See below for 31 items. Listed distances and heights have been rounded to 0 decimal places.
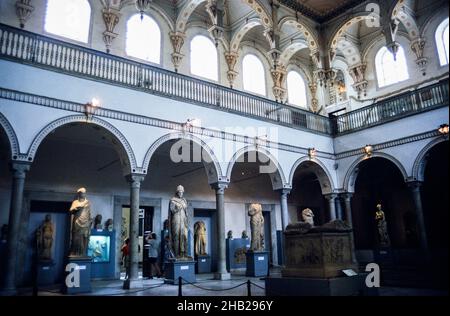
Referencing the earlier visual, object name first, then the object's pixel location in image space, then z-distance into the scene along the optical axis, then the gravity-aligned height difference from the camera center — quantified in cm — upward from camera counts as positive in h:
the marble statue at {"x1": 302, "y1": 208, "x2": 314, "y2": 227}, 939 +80
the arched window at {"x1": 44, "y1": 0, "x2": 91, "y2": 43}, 1267 +791
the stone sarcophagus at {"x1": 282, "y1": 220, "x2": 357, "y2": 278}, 661 -5
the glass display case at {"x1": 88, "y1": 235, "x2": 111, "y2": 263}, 1230 +22
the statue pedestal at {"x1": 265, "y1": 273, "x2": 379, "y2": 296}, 615 -64
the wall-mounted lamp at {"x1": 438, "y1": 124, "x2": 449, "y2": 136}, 1128 +345
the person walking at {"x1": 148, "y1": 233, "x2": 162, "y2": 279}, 1241 -13
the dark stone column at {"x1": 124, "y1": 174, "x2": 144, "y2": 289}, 948 +66
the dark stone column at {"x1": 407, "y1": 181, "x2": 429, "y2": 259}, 1198 +117
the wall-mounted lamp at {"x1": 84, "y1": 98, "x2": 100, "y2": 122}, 971 +368
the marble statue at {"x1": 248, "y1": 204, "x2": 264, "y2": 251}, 1313 +77
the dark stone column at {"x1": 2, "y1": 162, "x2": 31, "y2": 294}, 790 +78
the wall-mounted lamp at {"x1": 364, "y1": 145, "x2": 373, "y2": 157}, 1476 +363
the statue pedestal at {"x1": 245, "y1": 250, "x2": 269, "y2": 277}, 1264 -46
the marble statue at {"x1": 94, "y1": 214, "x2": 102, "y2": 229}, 1244 +108
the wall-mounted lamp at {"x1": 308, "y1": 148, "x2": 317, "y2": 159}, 1513 +370
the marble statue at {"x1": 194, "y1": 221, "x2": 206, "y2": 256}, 1479 +51
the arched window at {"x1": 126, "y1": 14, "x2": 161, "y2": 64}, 1434 +805
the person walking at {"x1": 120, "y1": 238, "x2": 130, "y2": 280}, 1219 +14
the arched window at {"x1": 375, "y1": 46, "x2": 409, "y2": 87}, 1684 +801
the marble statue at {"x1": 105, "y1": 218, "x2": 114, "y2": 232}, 1268 +96
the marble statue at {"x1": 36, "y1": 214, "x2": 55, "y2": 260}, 1126 +51
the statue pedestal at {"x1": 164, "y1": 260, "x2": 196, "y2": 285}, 1018 -49
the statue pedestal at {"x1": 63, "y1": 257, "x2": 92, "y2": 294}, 866 -48
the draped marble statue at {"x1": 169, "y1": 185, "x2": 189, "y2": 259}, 1054 +71
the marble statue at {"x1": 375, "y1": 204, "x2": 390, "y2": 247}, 1551 +65
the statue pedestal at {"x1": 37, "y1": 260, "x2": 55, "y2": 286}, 1101 -47
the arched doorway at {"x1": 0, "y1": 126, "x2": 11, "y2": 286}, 1064 +181
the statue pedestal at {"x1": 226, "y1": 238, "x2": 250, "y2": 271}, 1555 -7
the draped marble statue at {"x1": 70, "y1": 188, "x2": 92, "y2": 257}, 912 +72
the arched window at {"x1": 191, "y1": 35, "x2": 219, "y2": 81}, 1592 +802
